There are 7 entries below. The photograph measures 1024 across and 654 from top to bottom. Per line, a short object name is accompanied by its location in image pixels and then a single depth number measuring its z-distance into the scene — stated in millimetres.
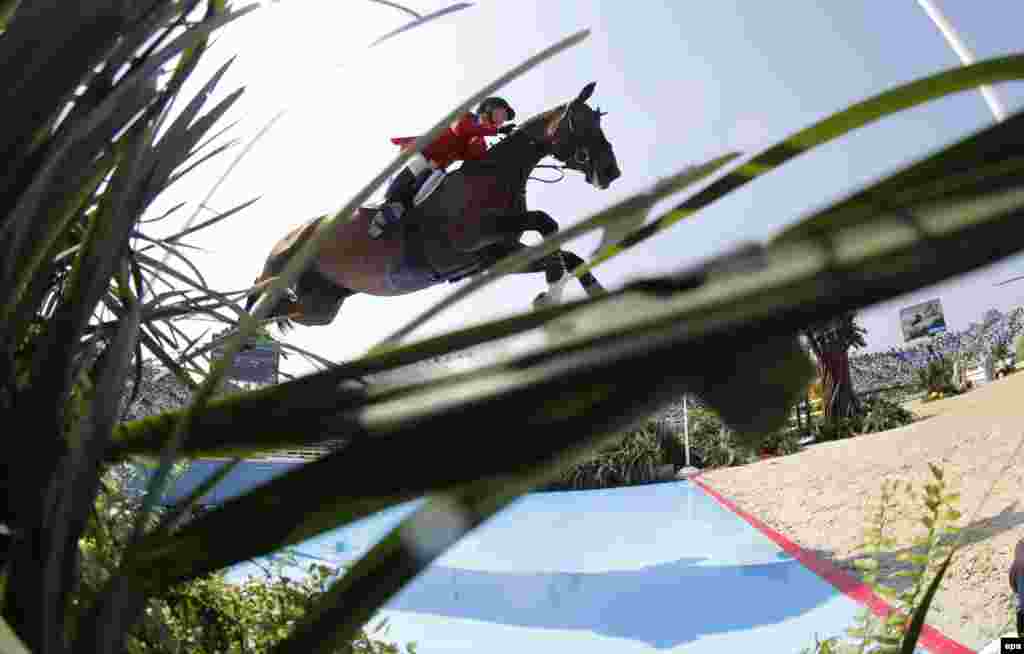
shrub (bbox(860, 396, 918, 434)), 10734
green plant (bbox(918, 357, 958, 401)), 12906
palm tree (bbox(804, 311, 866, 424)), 11383
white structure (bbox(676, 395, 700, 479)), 10031
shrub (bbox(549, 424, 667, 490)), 10164
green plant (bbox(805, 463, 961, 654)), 974
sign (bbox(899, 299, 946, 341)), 14590
